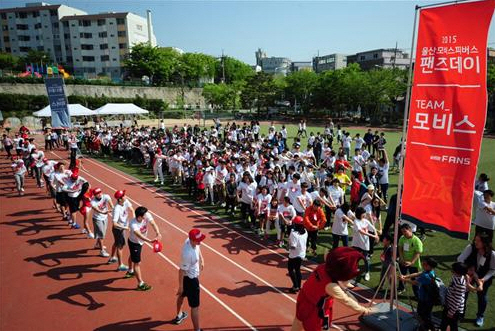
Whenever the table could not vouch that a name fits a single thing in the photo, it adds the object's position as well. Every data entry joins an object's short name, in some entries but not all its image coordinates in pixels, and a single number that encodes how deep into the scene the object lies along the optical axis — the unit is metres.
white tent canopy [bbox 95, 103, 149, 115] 28.78
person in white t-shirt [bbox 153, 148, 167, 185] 16.20
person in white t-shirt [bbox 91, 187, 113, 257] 8.61
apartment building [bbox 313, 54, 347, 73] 109.44
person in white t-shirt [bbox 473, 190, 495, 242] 7.69
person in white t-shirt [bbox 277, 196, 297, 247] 9.16
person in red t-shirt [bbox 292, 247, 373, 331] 3.79
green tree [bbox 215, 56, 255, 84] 92.62
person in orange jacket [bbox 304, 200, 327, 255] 8.65
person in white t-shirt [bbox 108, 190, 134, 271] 7.62
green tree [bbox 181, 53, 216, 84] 74.36
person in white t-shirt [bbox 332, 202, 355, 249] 8.05
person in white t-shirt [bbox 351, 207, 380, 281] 7.33
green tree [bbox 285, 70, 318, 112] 53.78
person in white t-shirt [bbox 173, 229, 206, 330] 5.66
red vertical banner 4.58
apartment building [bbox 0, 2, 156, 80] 72.50
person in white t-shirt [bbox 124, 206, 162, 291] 6.90
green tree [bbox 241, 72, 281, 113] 55.34
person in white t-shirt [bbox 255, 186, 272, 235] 10.11
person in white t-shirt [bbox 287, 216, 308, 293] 6.86
